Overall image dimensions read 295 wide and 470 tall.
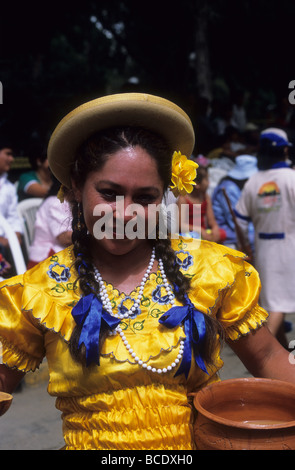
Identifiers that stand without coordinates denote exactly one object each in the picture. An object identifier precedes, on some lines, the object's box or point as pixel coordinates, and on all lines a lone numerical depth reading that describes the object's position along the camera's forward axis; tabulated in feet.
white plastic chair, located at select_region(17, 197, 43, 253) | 17.38
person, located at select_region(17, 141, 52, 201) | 18.57
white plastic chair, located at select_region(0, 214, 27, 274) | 13.67
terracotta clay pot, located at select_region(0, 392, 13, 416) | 4.75
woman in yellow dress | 4.91
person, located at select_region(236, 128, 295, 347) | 14.99
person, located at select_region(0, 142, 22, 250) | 16.22
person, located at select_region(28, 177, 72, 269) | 14.49
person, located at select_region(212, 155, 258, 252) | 18.84
